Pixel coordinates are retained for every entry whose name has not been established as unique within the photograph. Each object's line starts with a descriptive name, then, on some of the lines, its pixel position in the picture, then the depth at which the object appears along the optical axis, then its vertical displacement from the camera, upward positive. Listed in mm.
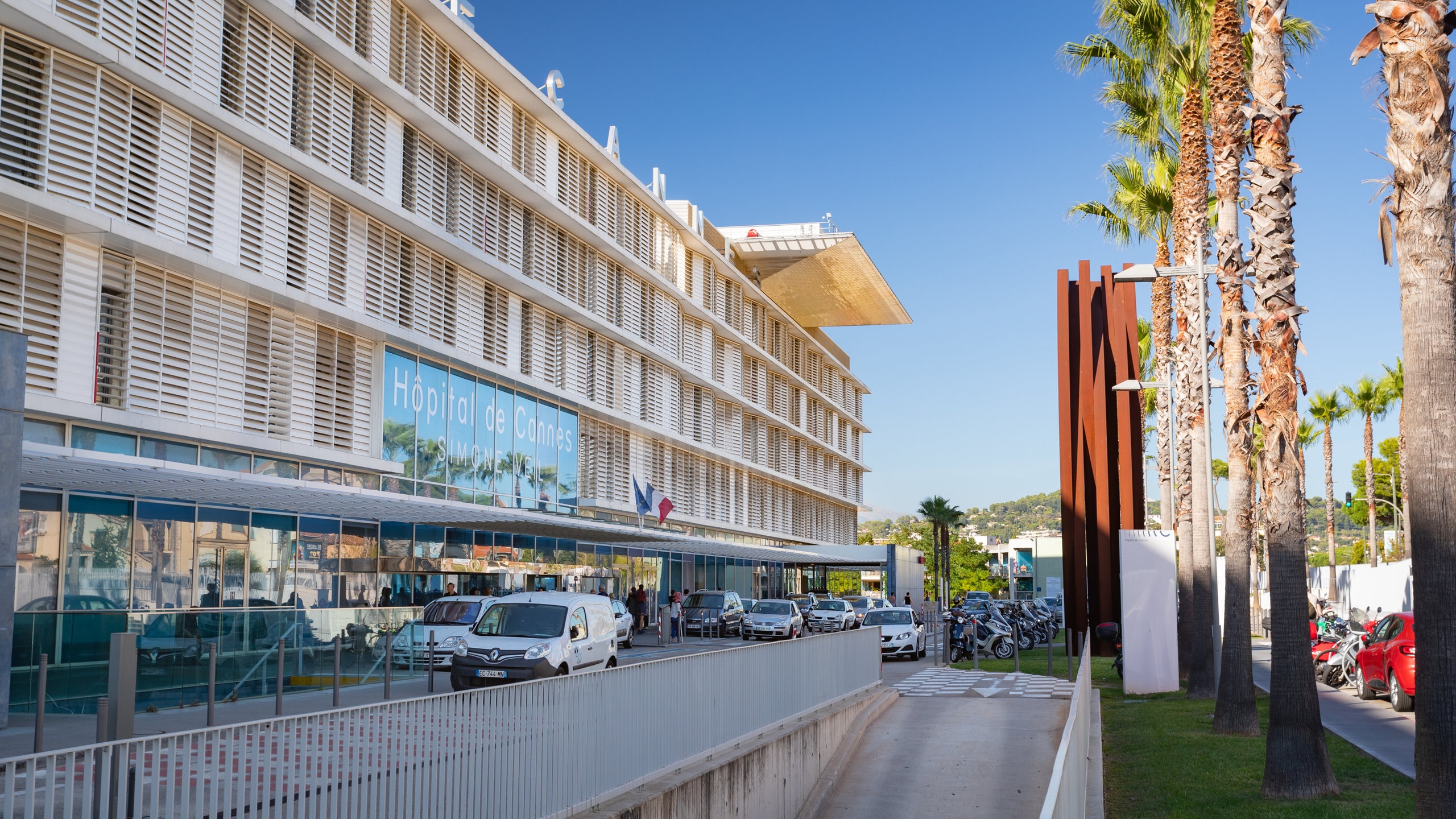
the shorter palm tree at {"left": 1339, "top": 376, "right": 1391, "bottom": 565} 59531 +7090
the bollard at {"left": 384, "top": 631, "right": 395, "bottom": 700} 17750 -1822
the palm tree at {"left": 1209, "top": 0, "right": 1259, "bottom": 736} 15586 +2397
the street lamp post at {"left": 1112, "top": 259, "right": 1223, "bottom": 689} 19109 +3948
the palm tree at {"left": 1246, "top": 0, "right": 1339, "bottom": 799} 12305 +2114
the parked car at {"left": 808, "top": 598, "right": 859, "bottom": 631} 40406 -2602
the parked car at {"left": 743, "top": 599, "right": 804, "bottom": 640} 37438 -2574
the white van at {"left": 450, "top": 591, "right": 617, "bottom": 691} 17406 -1567
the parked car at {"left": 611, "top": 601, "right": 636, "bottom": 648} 32375 -2275
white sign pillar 21875 -1334
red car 18781 -1961
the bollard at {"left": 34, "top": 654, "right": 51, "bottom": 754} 11359 -1709
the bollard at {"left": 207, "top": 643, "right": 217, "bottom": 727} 13703 -1756
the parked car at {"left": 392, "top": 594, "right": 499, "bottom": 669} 19734 -1690
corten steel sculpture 33000 +2689
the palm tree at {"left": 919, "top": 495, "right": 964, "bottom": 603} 86000 +1852
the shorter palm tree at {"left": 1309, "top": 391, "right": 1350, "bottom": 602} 62969 +6798
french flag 38500 +1364
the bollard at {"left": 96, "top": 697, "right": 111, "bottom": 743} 6988 -1102
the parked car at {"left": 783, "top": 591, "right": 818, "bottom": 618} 46781 -2725
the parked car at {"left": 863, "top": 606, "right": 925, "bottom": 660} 32906 -2542
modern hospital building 17750 +4378
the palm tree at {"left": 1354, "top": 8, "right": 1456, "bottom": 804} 7840 +1523
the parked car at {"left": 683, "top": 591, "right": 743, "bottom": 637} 40594 -2530
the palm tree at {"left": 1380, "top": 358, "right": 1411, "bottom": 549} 56156 +7612
